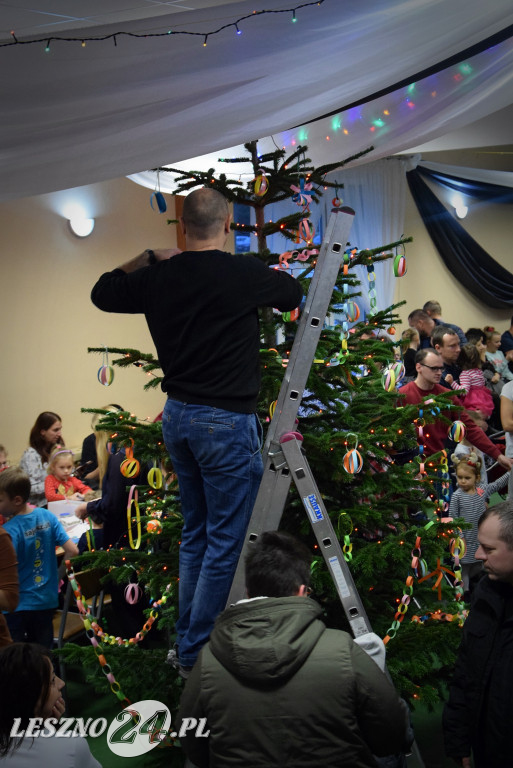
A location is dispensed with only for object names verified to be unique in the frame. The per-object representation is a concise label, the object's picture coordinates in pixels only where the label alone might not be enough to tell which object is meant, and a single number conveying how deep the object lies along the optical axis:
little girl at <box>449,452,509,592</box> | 4.93
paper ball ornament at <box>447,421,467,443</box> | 3.55
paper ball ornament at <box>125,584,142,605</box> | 3.42
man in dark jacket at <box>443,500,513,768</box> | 2.54
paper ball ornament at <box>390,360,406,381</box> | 3.31
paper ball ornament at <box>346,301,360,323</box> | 3.36
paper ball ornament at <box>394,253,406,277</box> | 3.34
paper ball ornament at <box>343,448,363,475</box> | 2.82
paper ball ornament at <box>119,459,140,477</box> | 3.19
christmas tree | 3.05
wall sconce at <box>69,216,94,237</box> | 7.55
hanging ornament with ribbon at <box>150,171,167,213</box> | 3.19
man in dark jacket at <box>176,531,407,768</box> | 1.83
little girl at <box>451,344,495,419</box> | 6.94
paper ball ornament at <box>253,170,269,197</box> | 3.17
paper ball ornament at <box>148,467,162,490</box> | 3.28
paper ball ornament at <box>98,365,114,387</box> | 3.28
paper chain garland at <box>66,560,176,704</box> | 3.17
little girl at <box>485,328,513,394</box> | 9.48
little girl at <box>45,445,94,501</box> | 5.50
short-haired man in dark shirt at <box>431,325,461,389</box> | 6.66
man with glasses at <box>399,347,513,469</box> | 4.98
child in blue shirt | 3.92
